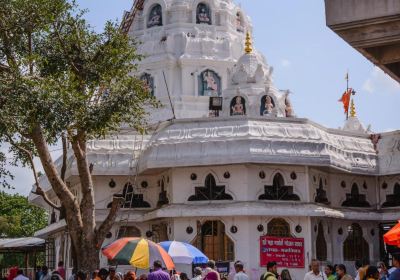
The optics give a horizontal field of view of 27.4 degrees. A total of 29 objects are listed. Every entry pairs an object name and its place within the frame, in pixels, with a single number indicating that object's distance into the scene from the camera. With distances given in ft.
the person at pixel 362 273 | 45.48
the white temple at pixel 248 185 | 100.89
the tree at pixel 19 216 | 207.21
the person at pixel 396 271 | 34.42
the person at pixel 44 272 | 82.25
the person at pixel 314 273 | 49.67
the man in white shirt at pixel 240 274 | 54.65
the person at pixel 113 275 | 48.22
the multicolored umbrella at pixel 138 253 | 57.16
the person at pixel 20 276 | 74.13
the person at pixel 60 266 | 75.68
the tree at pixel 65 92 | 64.23
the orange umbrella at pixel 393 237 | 41.99
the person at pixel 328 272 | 54.95
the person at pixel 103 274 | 46.39
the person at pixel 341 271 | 47.67
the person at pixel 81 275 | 47.44
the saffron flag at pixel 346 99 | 153.89
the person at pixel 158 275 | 47.73
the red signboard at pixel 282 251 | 97.30
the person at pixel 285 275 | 50.72
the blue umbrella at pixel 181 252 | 66.64
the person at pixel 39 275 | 86.47
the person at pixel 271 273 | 47.06
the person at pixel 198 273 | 55.56
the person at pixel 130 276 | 44.46
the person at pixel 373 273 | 39.40
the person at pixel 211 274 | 51.67
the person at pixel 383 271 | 53.00
